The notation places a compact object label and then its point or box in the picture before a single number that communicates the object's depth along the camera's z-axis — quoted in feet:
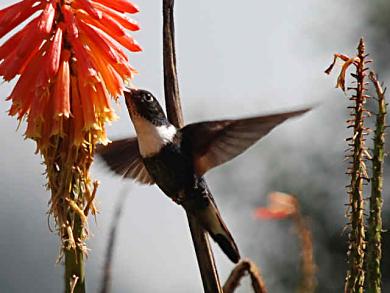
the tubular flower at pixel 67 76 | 21.85
